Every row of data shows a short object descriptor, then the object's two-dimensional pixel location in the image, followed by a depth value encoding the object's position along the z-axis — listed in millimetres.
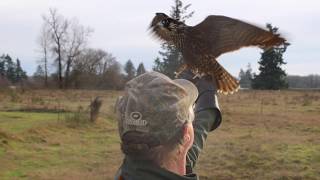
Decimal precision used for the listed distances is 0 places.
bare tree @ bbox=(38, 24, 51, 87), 56525
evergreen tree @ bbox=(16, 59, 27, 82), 67612
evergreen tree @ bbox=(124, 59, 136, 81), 60312
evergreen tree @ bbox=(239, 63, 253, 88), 72812
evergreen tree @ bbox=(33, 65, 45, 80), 57844
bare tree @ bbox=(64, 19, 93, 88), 54722
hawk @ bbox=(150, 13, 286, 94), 2836
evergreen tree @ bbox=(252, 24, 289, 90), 48688
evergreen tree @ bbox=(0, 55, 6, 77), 65750
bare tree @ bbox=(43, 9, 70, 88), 53688
